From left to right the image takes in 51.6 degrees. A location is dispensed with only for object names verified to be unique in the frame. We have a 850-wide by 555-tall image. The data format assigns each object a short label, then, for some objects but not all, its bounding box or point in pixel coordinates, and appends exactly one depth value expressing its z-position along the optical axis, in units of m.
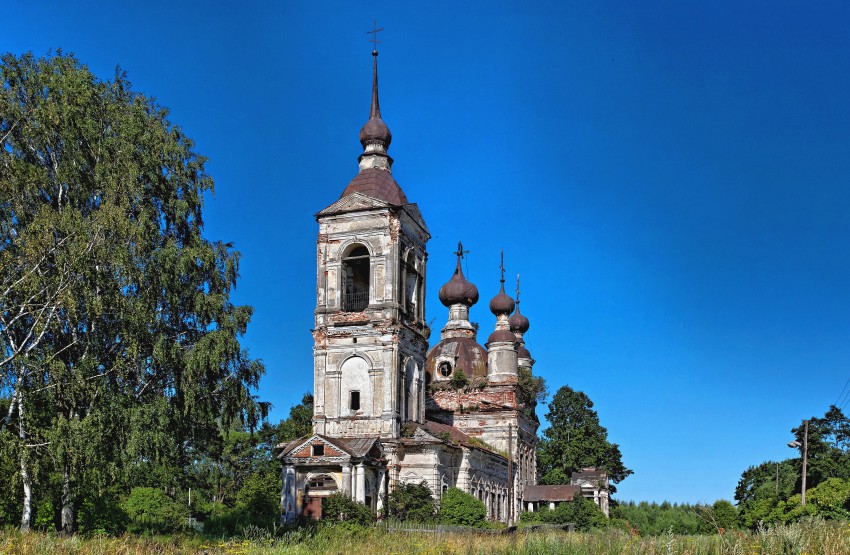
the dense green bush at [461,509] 36.78
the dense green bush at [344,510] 32.06
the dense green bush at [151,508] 31.55
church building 35.16
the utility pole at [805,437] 38.26
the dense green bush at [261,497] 38.81
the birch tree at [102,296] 19.83
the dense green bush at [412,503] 35.38
